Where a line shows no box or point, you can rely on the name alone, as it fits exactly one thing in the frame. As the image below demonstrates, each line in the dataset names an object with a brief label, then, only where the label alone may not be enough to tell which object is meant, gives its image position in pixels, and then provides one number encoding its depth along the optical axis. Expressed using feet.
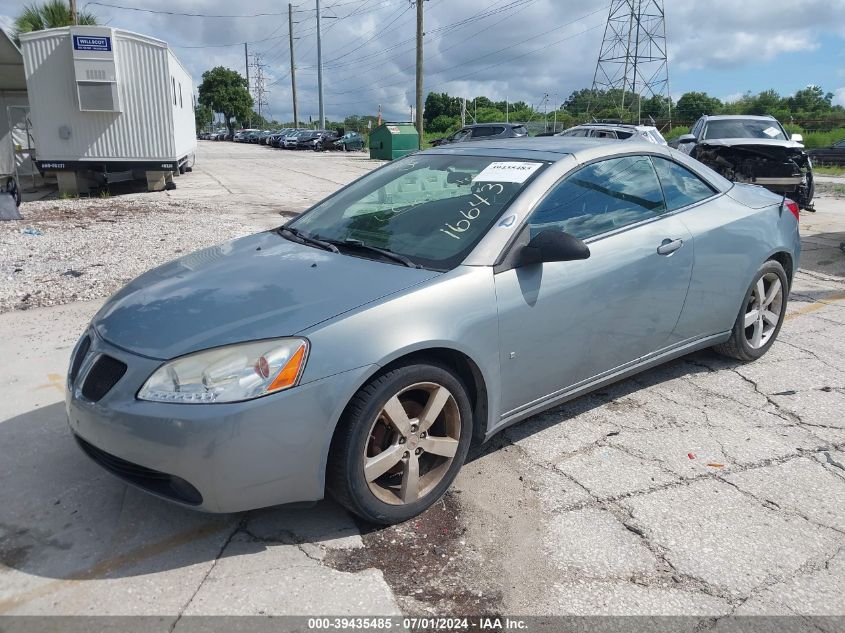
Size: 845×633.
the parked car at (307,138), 150.30
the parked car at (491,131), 79.30
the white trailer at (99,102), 44.60
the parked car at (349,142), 144.35
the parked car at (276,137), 170.09
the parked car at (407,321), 7.98
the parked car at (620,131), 42.83
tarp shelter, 46.80
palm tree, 85.35
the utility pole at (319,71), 170.94
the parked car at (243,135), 220.84
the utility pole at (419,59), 97.22
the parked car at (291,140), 156.87
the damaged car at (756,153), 38.75
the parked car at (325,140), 147.95
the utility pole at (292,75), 200.34
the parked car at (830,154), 88.90
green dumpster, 97.46
